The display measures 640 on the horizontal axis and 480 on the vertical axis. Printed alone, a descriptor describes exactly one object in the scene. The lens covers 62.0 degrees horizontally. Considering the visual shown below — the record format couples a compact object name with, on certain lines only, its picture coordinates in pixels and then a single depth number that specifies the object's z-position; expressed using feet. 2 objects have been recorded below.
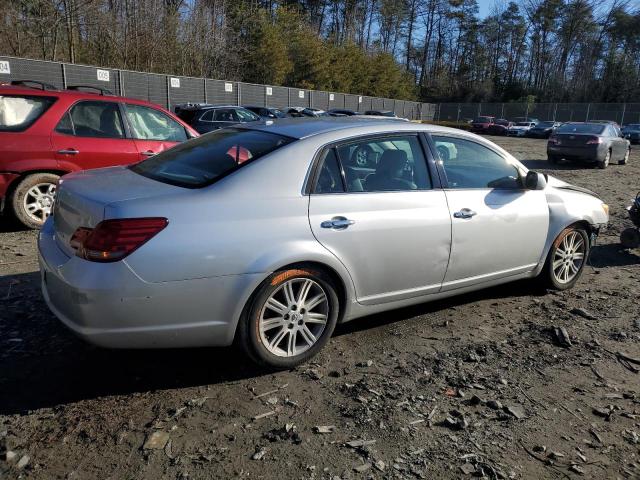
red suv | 19.77
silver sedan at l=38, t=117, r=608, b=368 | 9.44
